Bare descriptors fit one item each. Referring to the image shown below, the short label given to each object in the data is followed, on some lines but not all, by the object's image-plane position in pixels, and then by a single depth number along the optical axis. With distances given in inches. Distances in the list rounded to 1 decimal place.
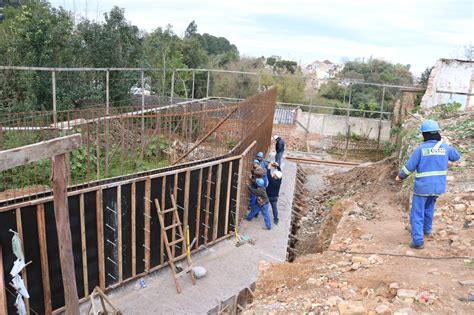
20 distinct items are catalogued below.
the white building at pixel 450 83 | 644.1
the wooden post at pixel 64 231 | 148.9
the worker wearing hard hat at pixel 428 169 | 225.8
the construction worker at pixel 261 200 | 348.5
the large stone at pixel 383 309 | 174.9
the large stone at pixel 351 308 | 179.0
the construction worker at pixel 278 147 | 508.9
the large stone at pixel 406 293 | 184.9
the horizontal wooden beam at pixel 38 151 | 132.0
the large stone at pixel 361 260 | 233.6
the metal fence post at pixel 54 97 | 409.9
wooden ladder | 262.2
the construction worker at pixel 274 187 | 359.6
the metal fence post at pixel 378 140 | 814.5
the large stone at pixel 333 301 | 188.5
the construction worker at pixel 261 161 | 391.1
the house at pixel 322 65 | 4149.9
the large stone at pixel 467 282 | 191.6
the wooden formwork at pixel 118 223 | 202.5
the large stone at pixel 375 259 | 233.0
